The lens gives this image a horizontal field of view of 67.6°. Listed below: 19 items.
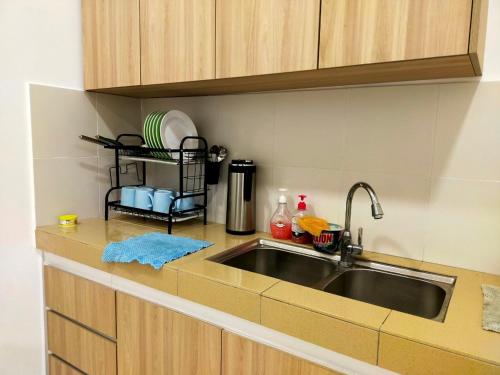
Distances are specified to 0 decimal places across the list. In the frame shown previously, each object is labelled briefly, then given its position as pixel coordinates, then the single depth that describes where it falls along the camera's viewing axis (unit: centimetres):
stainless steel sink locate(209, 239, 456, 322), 114
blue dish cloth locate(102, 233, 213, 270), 121
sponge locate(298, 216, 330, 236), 134
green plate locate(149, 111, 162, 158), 164
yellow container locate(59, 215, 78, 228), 161
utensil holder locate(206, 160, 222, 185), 168
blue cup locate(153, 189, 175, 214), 161
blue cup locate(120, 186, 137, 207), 171
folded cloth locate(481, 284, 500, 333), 82
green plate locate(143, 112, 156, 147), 166
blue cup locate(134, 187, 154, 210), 166
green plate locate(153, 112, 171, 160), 163
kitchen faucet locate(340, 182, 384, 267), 128
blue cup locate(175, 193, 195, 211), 161
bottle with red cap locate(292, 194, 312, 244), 143
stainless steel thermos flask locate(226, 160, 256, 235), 152
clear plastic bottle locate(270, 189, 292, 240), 150
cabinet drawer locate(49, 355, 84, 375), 156
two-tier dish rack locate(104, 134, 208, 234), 158
